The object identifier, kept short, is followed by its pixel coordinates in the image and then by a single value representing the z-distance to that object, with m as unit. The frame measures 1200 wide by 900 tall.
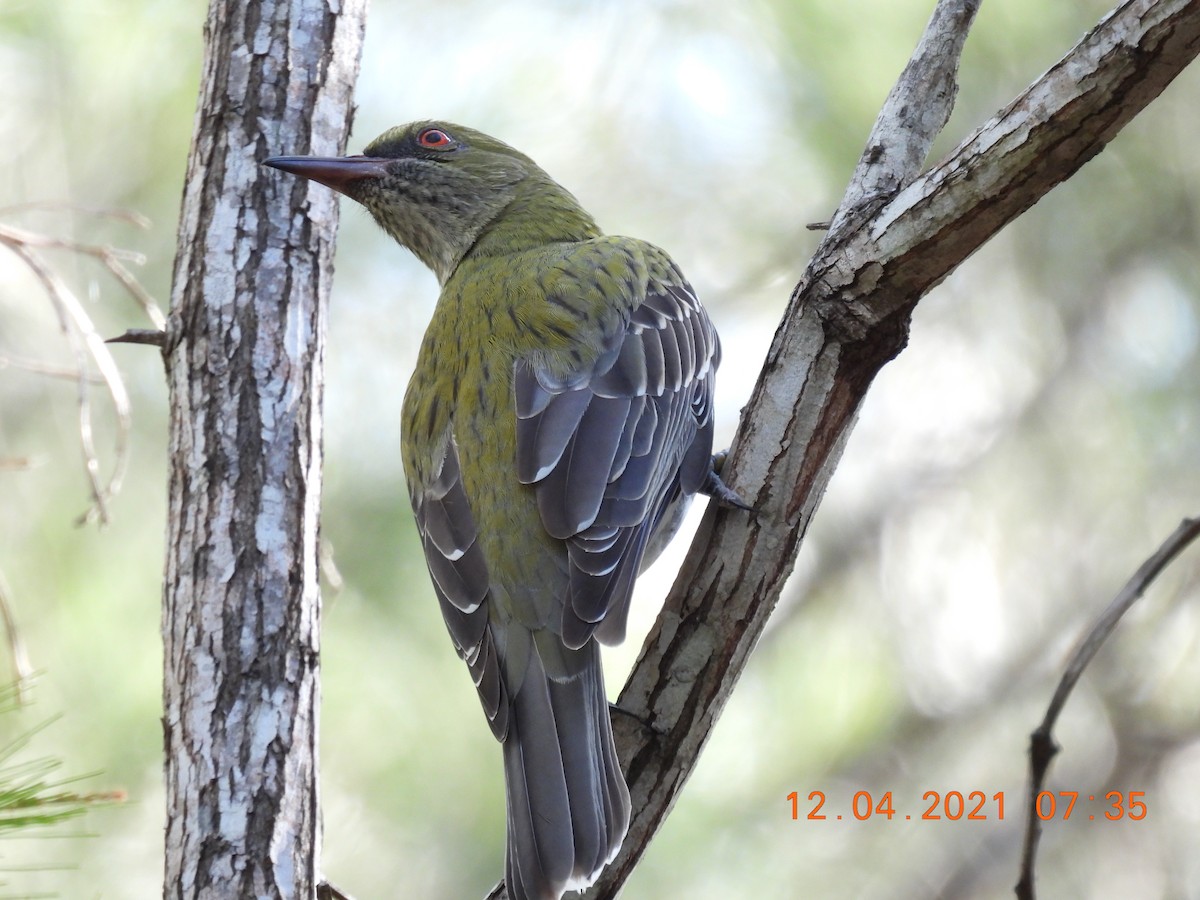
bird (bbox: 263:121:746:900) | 6.20
